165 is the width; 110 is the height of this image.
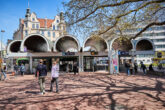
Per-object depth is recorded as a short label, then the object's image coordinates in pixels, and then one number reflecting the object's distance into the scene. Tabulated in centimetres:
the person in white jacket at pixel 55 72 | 763
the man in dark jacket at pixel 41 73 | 726
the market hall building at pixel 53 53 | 2103
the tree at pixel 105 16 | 807
